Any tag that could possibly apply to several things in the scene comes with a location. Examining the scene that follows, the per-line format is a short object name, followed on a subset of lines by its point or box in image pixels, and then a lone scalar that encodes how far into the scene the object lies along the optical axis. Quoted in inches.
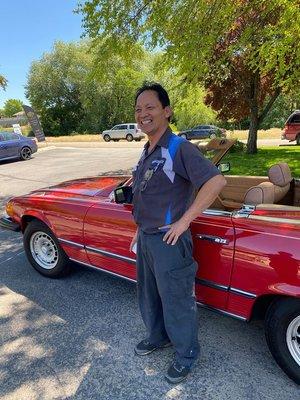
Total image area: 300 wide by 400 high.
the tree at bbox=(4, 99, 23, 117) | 4158.5
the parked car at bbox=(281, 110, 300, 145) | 746.2
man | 77.7
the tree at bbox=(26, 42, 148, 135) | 1611.7
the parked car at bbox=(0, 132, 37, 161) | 587.9
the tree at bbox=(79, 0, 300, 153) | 226.5
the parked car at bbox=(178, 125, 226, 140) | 1131.5
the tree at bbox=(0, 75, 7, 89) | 977.2
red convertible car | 86.1
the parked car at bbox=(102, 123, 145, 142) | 1276.7
